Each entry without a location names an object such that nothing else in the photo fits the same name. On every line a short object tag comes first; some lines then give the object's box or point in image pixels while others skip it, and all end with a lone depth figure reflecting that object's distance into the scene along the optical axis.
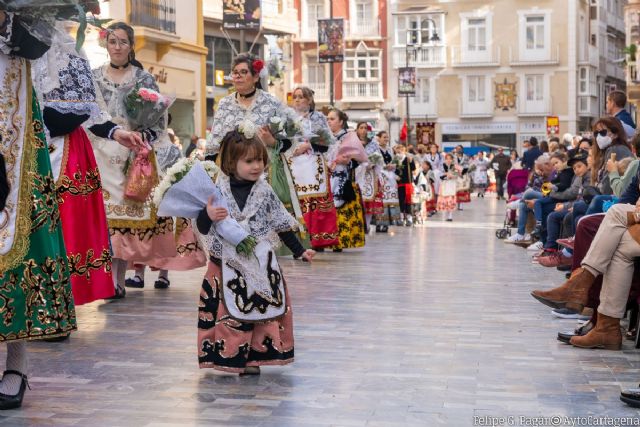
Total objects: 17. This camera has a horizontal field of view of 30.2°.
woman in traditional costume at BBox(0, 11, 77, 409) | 5.53
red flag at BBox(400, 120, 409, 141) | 38.11
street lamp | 60.69
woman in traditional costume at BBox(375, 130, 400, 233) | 21.38
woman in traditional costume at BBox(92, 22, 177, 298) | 9.56
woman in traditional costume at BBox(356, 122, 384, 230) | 19.30
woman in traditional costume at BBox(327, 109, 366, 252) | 15.47
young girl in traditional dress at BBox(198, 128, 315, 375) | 6.46
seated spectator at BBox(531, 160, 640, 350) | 7.38
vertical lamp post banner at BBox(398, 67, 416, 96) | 47.03
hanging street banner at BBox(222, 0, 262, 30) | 28.94
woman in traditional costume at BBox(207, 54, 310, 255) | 10.17
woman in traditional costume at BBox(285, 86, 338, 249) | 13.94
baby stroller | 24.76
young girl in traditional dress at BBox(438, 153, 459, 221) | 26.44
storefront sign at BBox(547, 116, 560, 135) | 45.75
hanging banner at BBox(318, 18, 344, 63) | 37.47
